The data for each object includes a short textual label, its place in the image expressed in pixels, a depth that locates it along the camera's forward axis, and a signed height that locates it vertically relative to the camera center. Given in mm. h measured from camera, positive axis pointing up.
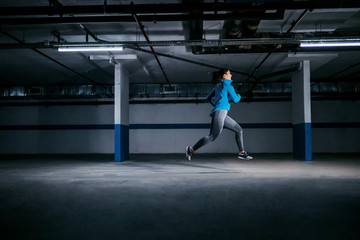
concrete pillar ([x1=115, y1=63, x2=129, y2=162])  9159 +391
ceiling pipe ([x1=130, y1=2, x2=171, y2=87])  4847 +2246
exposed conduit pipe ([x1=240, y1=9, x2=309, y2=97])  6061 +2246
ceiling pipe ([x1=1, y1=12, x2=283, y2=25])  5109 +2290
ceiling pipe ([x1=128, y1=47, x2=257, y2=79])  8430 +2326
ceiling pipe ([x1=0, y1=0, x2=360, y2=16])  4645 +2226
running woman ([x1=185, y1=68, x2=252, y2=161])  4535 +351
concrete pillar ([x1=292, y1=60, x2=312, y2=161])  8836 +394
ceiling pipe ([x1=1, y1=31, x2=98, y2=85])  6768 +2334
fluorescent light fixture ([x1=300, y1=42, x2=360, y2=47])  6438 +2061
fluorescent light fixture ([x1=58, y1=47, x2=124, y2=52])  6789 +2083
